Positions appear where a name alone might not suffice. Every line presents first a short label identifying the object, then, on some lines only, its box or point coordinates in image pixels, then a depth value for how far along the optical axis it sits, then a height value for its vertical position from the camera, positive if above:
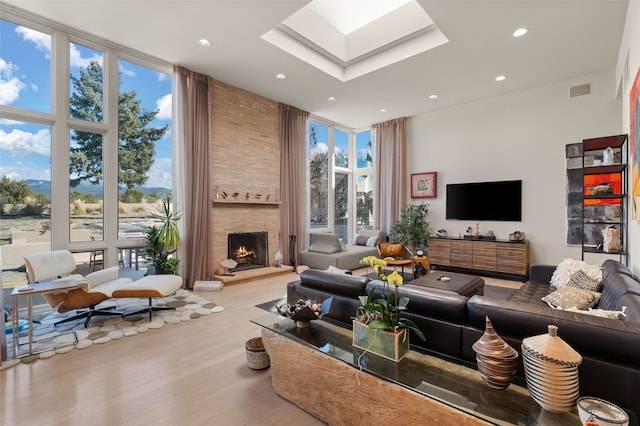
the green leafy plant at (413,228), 6.34 -0.32
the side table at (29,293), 2.46 -0.66
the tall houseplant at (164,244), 4.21 -0.42
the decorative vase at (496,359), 1.25 -0.63
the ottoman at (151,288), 3.19 -0.82
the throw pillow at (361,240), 7.01 -0.63
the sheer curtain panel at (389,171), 7.01 +1.04
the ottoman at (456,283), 3.13 -0.79
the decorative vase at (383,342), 1.55 -0.70
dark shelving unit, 3.27 +0.35
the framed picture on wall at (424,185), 6.57 +0.65
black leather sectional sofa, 1.22 -0.58
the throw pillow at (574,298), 2.19 -0.66
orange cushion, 5.54 -0.69
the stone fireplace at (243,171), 5.14 +0.83
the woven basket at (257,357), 2.30 -1.12
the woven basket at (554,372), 1.10 -0.61
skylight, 3.96 +2.57
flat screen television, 5.54 +0.24
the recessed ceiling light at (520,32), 3.55 +2.22
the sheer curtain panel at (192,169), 4.66 +0.75
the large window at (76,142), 3.51 +1.00
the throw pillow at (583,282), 2.49 -0.61
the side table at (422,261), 4.74 -0.78
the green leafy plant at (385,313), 1.57 -0.56
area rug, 2.65 -1.18
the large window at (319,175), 7.26 +0.98
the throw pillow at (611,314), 1.51 -0.53
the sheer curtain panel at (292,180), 6.20 +0.74
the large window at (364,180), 7.92 +0.91
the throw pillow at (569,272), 2.63 -0.57
